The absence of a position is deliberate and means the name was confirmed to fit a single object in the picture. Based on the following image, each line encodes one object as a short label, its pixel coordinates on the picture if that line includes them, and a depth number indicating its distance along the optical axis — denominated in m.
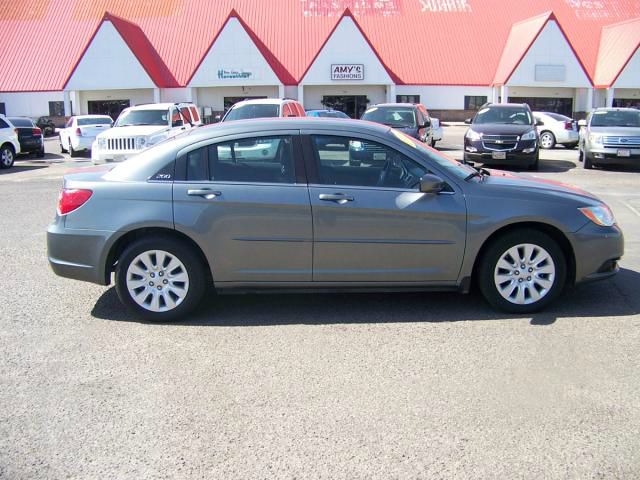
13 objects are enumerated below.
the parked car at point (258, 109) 18.45
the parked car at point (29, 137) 23.98
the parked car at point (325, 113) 26.94
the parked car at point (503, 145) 17.08
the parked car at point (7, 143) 20.06
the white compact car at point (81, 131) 24.23
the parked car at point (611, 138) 17.14
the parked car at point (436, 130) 24.68
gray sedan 5.50
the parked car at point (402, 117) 17.95
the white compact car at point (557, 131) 25.08
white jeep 16.33
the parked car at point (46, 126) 41.40
